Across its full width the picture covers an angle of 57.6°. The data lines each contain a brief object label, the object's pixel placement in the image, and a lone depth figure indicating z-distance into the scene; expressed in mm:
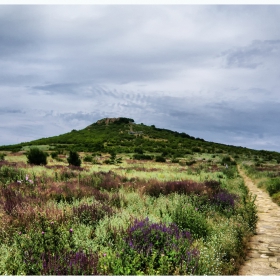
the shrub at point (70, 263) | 2990
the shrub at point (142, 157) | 35312
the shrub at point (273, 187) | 12032
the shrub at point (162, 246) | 3359
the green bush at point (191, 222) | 5055
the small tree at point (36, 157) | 19656
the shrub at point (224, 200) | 7519
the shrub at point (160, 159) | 31766
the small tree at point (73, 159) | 20250
